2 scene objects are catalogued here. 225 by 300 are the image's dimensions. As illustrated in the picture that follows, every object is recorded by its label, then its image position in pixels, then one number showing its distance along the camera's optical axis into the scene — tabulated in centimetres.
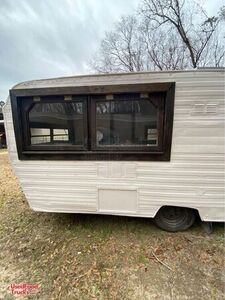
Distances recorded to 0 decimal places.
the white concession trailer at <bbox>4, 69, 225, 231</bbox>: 251
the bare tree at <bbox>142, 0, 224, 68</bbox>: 1530
